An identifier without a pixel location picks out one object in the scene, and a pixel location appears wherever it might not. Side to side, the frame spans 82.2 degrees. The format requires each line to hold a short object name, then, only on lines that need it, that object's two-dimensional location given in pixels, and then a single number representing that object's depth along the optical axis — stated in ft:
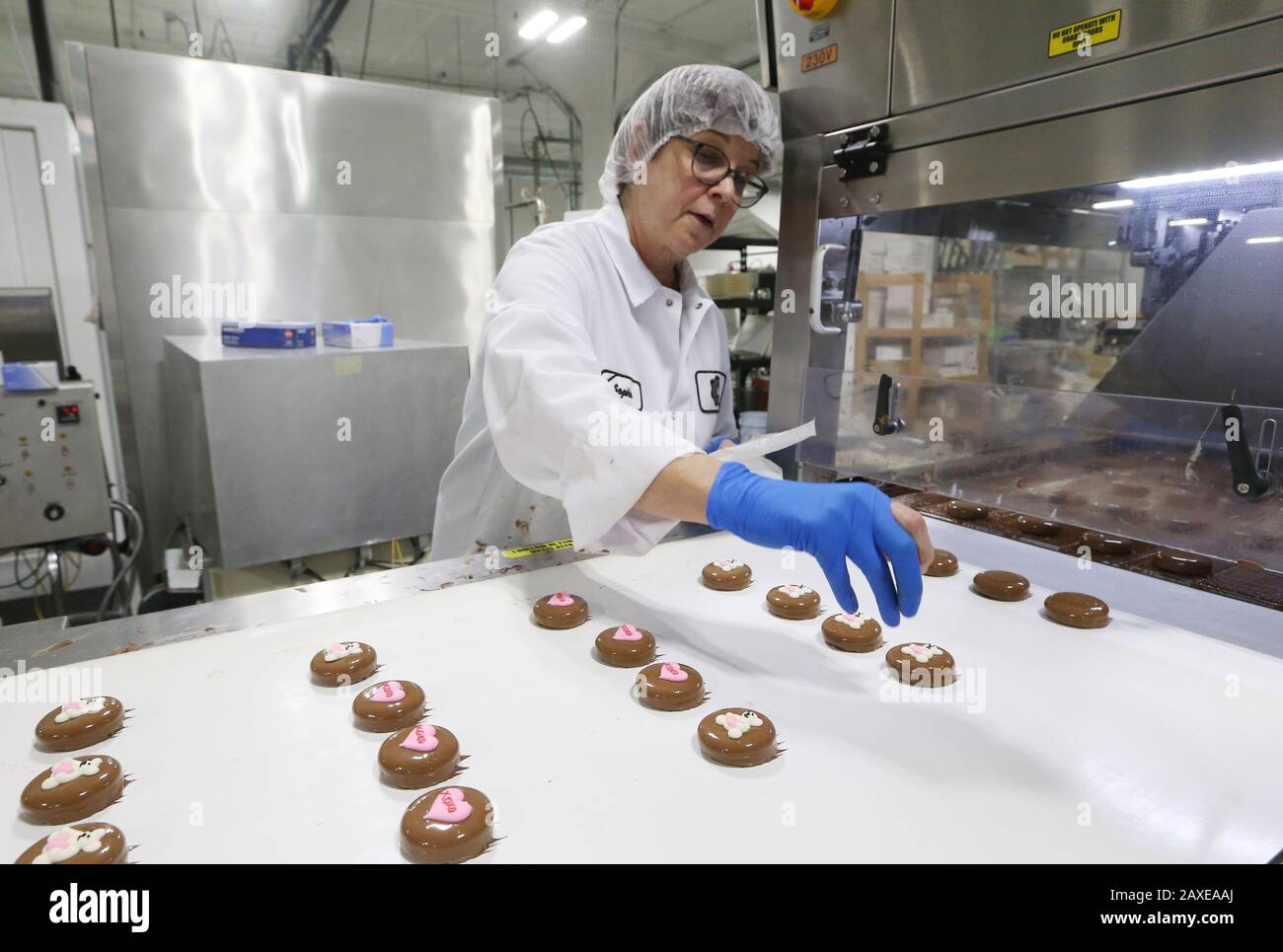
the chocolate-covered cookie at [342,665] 2.99
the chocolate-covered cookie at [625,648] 3.23
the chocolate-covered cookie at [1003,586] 3.87
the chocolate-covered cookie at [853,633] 3.36
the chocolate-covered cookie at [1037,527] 4.84
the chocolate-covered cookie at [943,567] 4.19
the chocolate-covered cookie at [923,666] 3.06
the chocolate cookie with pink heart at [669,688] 2.90
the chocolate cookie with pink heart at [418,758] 2.43
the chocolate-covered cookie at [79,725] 2.57
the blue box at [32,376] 8.02
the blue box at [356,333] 8.50
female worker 3.10
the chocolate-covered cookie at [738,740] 2.54
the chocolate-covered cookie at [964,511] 5.25
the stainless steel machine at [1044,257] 3.35
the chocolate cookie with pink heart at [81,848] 2.03
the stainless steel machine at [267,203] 9.82
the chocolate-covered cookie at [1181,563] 4.04
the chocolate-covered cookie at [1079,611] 3.54
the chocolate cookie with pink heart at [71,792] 2.25
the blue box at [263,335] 8.09
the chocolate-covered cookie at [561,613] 3.57
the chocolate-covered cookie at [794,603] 3.70
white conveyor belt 2.21
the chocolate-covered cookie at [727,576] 4.04
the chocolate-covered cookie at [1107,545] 4.49
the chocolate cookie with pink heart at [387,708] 2.72
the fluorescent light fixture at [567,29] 16.34
